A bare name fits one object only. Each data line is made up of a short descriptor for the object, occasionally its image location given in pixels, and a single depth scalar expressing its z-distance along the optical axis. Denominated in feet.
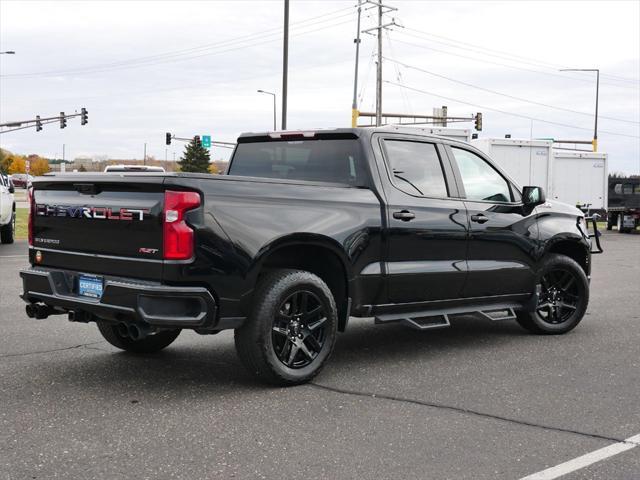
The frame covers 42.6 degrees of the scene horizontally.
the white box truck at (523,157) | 82.38
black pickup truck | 17.16
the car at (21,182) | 316.64
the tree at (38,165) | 522.88
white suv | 59.88
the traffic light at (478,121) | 161.89
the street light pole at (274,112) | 186.58
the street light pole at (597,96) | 159.98
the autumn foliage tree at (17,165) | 512.71
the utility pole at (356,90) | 133.58
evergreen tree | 318.45
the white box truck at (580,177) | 91.50
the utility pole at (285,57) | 92.73
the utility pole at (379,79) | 149.34
